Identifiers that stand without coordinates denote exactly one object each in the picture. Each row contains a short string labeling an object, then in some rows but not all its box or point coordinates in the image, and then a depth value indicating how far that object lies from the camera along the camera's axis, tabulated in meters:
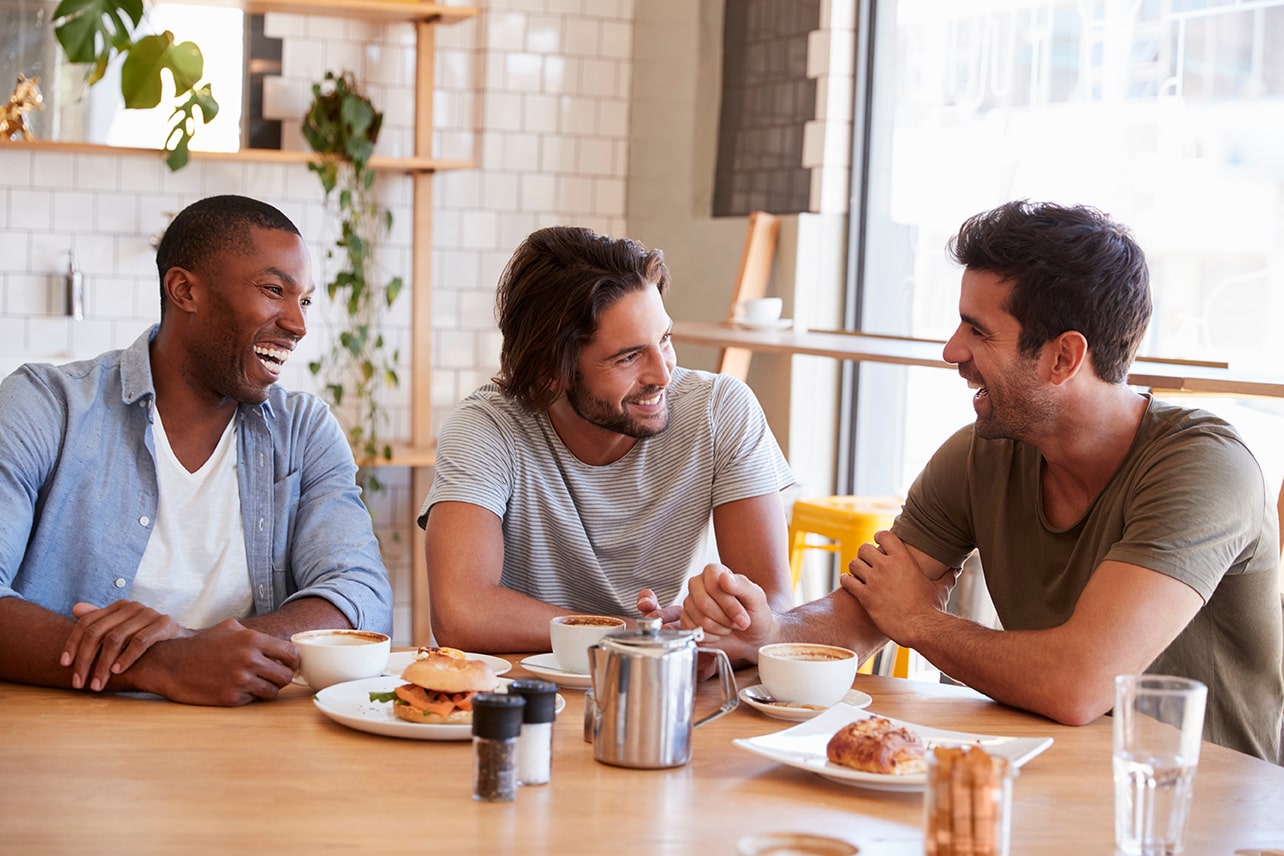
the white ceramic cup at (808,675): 1.71
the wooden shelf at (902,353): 2.29
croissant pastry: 1.41
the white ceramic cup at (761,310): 3.89
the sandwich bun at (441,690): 1.56
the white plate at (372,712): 1.54
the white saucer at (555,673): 1.80
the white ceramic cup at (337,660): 1.72
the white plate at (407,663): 1.85
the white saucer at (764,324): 3.90
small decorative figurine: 4.44
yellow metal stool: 3.40
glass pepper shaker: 1.33
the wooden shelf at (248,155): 4.45
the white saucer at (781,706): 1.69
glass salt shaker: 1.37
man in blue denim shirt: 2.08
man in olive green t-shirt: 1.79
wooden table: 1.25
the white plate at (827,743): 1.39
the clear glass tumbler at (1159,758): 1.25
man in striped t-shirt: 2.31
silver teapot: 1.45
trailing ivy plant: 4.59
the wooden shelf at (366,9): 4.55
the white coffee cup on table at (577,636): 1.80
